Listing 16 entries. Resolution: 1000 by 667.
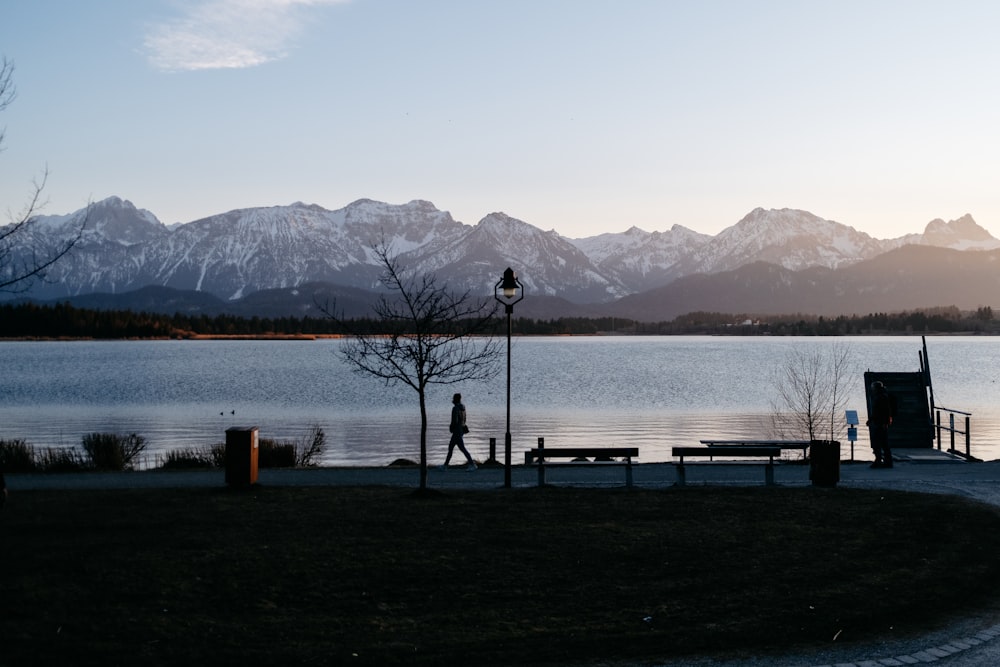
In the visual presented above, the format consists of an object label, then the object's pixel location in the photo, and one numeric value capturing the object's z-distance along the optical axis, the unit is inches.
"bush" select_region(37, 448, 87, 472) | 1021.2
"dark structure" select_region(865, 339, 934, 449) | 1191.6
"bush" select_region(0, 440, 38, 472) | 1033.5
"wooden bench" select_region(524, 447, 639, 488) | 830.5
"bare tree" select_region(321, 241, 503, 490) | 780.6
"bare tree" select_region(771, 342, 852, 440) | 1764.6
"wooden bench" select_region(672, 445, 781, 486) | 830.5
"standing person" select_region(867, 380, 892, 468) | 974.4
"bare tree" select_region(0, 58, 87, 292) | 652.1
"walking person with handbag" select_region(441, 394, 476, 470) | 994.5
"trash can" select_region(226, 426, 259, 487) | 775.7
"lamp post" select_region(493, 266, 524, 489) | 815.1
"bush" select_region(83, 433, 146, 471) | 1129.4
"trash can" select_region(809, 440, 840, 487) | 804.0
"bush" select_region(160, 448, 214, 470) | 1106.1
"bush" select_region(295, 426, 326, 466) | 1224.3
